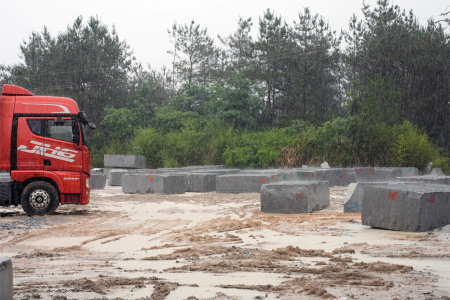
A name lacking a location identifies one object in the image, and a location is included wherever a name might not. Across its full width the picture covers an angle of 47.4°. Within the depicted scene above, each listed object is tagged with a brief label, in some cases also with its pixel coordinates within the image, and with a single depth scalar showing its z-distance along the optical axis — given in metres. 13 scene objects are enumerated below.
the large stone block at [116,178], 24.45
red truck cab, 12.59
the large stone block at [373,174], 22.73
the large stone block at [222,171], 20.96
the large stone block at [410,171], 24.73
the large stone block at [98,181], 21.94
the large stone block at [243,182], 18.19
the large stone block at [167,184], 18.42
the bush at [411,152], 27.73
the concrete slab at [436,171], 27.61
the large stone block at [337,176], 21.33
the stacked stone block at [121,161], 31.34
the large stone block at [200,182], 19.48
